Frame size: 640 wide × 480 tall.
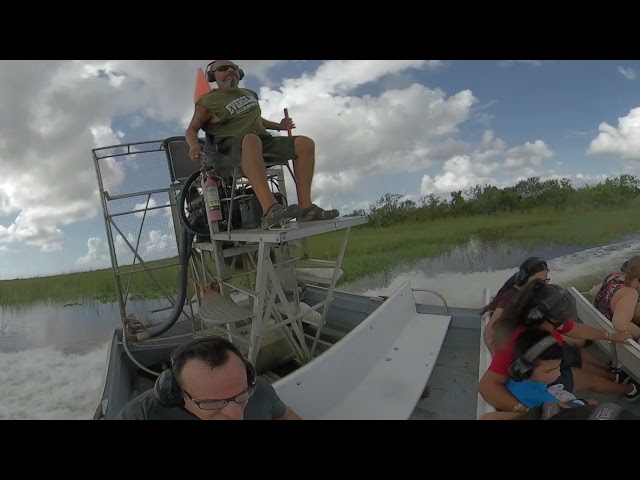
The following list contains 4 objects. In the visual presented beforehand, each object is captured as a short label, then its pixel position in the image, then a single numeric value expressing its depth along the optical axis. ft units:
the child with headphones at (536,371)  3.36
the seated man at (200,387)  2.65
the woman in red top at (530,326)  3.59
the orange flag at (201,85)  6.54
